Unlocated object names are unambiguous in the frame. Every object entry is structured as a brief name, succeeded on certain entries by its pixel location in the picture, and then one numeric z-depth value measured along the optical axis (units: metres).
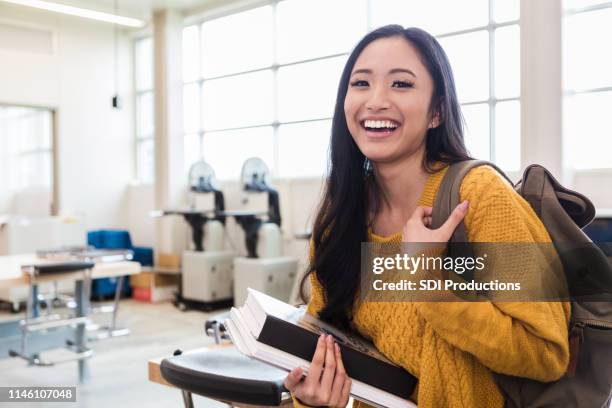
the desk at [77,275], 3.55
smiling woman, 0.90
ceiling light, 5.80
